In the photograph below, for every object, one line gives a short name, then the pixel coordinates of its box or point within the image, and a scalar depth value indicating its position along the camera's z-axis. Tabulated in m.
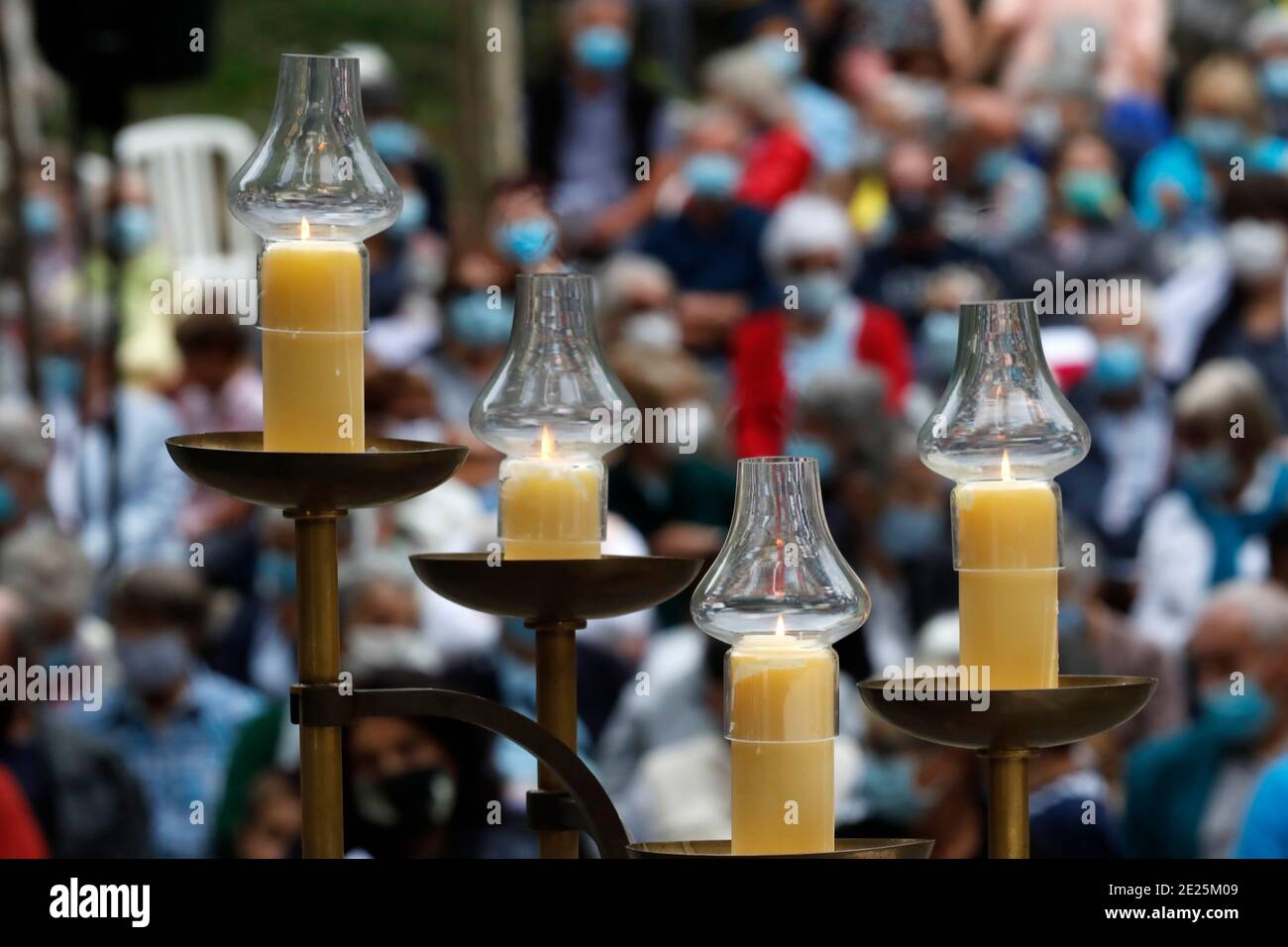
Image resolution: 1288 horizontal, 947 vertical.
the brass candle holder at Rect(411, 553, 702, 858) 2.21
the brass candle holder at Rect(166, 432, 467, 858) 2.07
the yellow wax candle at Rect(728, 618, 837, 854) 2.00
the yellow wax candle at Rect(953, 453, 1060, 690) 2.12
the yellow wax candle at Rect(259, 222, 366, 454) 2.15
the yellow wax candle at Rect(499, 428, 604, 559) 2.24
